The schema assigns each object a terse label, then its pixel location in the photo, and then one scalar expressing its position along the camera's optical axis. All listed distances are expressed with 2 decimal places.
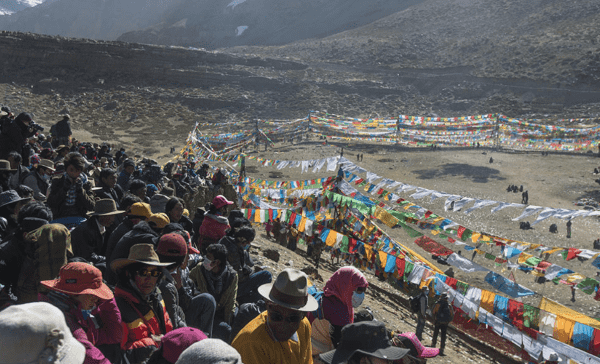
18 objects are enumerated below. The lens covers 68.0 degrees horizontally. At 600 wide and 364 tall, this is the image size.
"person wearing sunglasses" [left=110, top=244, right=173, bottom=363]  2.97
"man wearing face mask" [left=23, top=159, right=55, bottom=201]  6.39
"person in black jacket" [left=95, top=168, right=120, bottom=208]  5.89
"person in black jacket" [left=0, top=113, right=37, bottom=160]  7.69
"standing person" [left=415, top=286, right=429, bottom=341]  8.68
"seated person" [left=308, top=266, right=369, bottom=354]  3.60
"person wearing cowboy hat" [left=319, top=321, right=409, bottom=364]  2.62
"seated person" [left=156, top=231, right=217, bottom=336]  3.60
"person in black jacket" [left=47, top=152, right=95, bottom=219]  5.05
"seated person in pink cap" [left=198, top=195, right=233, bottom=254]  5.70
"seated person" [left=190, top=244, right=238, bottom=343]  4.14
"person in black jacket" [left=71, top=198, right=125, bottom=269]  4.25
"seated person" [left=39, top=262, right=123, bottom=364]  2.68
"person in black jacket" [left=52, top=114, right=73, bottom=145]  13.03
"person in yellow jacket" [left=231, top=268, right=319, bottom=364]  2.73
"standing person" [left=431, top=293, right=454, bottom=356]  8.60
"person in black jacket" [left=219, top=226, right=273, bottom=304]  4.75
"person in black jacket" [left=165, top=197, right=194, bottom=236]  5.62
